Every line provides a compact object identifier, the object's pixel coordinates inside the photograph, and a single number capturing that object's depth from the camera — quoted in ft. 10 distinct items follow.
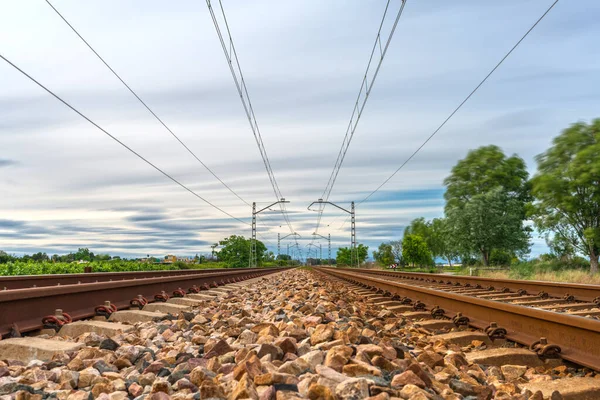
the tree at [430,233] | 353.51
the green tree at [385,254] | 342.36
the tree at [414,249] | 275.39
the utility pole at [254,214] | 156.35
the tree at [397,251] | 409.90
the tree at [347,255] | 466.29
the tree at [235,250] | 304.71
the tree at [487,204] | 143.43
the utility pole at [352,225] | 161.90
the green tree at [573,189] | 106.32
